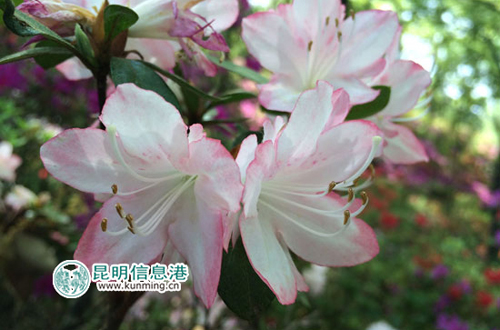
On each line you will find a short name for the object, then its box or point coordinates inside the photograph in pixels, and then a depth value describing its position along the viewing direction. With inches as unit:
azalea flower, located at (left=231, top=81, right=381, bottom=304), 5.7
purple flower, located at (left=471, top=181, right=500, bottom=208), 52.2
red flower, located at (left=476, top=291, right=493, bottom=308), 31.5
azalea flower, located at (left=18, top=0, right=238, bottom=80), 6.4
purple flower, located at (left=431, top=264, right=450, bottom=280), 33.9
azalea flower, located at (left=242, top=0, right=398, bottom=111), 7.7
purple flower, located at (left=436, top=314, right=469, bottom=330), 28.4
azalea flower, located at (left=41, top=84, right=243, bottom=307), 5.5
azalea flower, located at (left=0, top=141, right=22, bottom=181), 16.7
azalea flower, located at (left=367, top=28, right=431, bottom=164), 7.7
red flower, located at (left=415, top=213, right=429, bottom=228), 50.5
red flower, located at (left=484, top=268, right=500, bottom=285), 34.6
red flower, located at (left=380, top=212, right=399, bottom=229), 48.7
